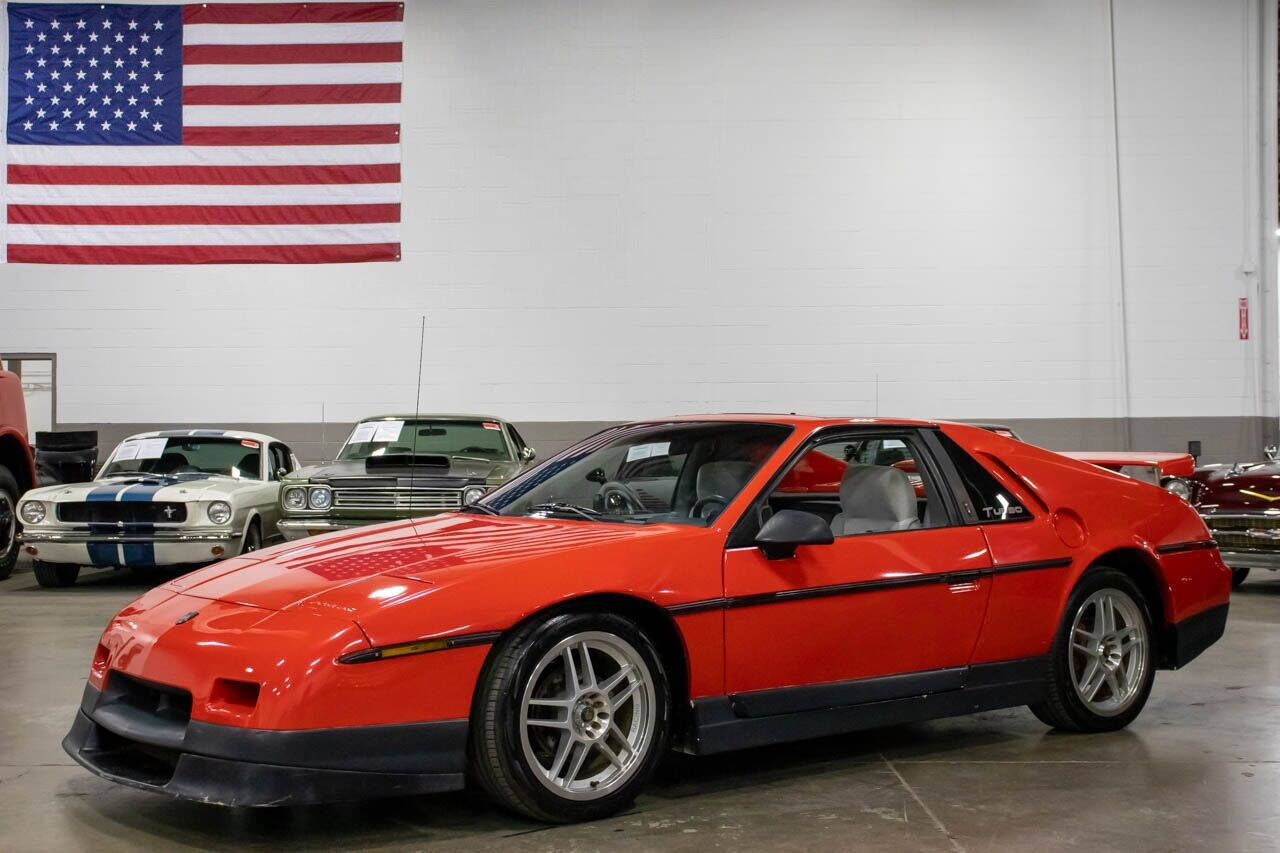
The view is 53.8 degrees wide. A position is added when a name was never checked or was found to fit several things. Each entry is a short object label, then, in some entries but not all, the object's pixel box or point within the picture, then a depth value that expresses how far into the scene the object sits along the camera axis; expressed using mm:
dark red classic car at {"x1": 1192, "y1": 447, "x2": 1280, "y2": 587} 8711
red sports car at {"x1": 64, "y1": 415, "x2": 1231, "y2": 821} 3170
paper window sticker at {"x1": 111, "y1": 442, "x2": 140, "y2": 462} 10375
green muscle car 8992
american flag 14789
